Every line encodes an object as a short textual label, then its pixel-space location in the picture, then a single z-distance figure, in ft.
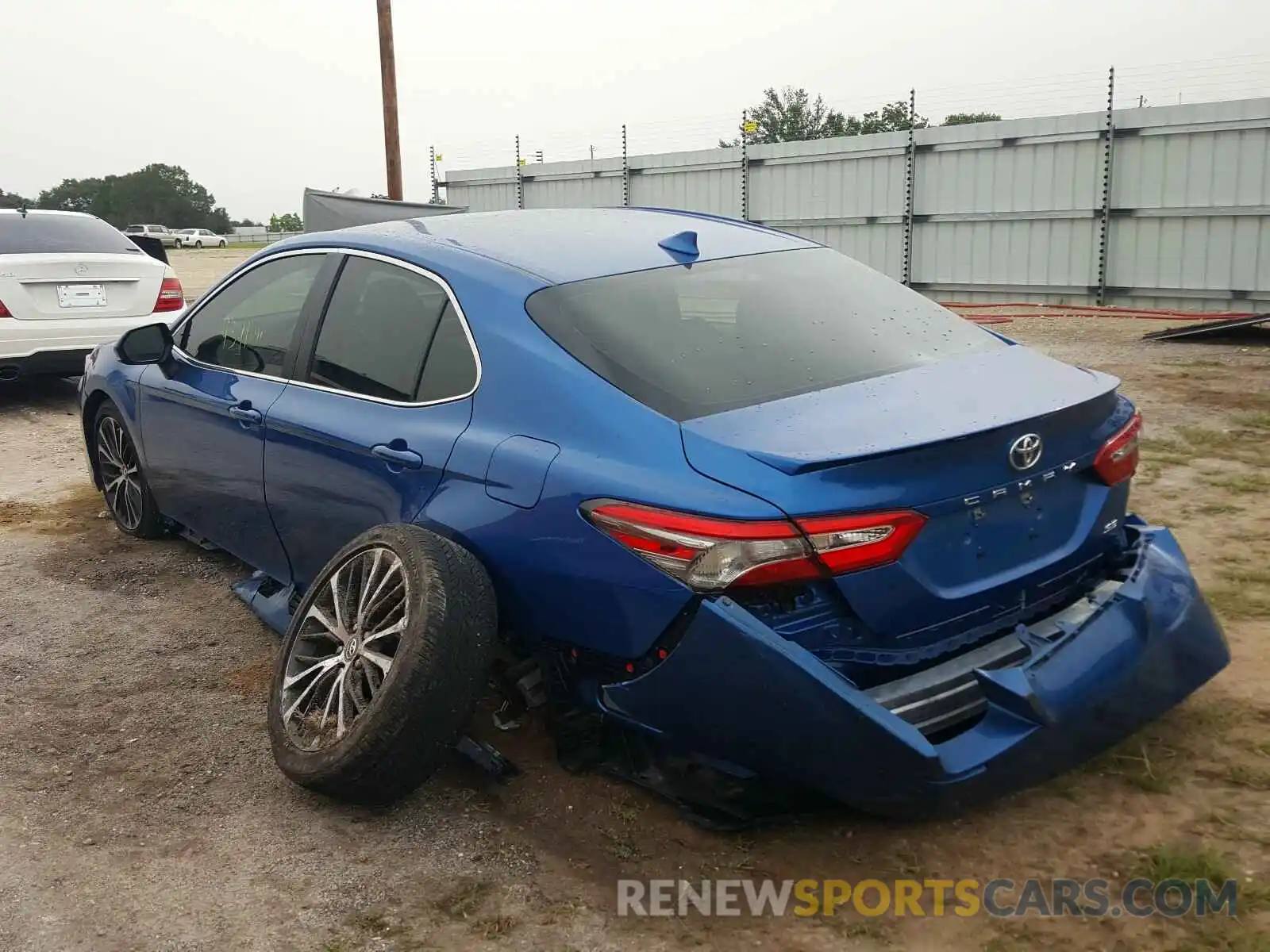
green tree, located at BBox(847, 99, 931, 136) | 136.36
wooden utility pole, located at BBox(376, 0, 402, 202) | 61.21
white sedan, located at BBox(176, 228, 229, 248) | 240.12
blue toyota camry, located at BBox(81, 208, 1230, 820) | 8.15
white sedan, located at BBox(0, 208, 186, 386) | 27.99
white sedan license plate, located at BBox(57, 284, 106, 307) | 28.60
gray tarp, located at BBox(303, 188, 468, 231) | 42.83
